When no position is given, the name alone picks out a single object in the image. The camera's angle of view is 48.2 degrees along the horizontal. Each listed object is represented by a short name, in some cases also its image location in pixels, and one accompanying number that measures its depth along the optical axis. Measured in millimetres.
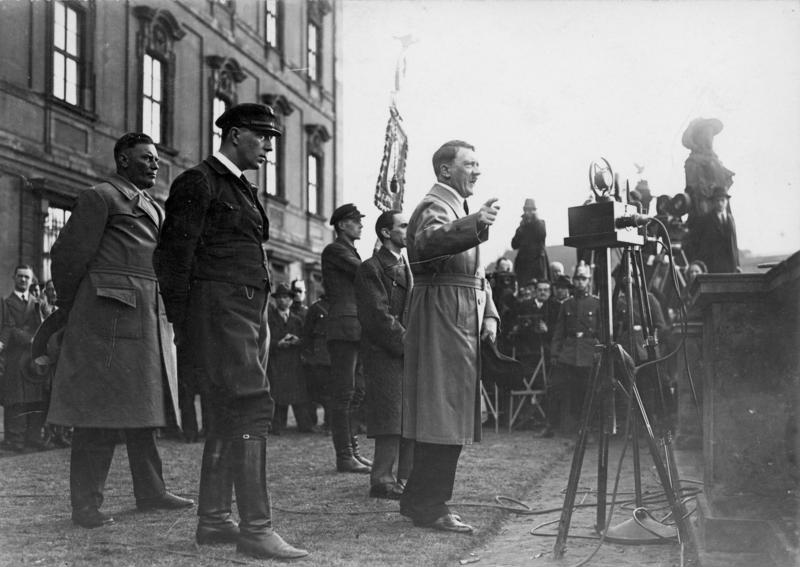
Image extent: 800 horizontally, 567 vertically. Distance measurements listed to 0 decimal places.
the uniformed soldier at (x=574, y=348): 10312
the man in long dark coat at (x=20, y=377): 8938
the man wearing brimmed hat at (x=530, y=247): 13383
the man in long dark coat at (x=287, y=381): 10961
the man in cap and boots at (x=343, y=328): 6969
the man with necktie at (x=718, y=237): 10242
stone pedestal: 4121
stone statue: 10320
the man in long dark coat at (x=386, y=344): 5750
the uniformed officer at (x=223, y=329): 3920
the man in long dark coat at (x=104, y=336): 4727
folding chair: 11156
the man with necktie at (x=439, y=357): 4609
